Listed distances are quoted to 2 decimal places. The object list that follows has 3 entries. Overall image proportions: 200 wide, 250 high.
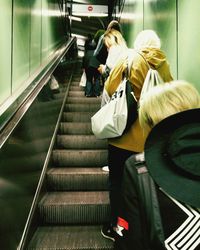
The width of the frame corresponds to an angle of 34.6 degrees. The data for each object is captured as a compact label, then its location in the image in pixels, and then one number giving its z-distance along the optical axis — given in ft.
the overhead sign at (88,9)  40.98
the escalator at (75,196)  8.06
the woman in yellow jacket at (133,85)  7.44
